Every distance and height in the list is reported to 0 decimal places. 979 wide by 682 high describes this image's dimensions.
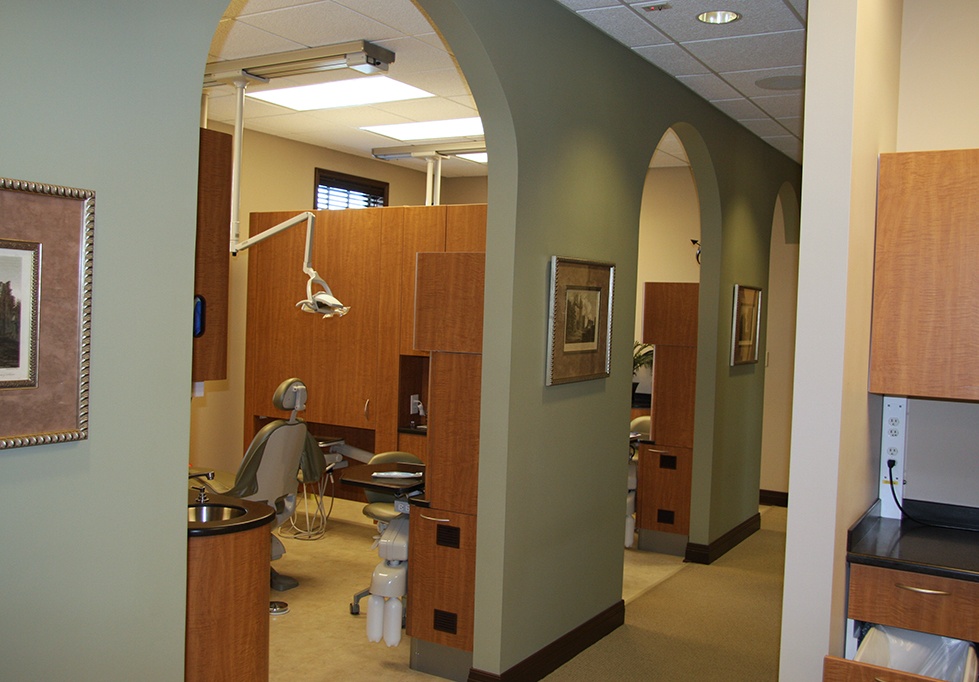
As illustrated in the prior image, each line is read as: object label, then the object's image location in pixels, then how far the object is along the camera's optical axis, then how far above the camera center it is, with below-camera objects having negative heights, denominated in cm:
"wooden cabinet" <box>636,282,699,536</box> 620 -61
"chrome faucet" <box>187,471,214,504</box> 296 -65
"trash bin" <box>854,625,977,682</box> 247 -91
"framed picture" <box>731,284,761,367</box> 629 +1
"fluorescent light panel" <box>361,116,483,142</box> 661 +144
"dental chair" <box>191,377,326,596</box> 468 -83
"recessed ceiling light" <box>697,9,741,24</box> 390 +139
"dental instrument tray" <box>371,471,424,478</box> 429 -79
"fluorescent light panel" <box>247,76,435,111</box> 546 +141
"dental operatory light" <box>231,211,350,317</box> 454 +12
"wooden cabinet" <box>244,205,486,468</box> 672 -9
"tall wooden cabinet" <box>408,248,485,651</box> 380 -58
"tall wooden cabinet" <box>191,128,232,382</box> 258 +16
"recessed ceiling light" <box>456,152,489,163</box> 759 +141
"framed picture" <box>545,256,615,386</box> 386 +0
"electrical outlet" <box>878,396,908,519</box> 306 -41
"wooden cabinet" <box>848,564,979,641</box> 239 -75
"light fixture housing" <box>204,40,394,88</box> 452 +132
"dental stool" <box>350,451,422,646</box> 405 -127
